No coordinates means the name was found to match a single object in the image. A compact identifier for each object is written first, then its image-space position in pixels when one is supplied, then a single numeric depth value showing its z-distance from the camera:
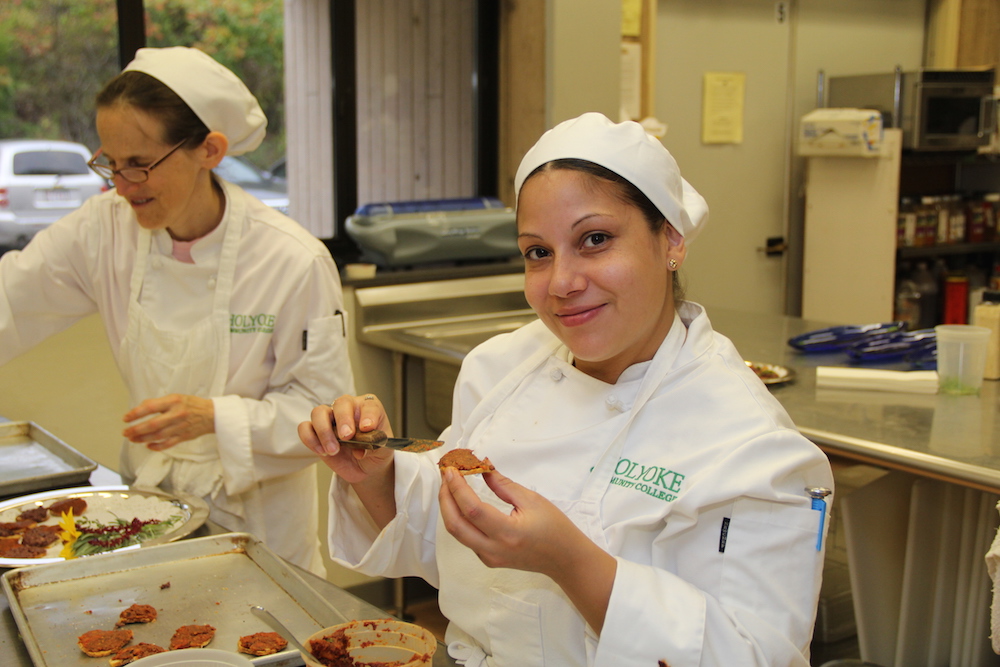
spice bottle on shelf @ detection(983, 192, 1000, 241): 5.26
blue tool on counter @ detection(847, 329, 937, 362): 2.72
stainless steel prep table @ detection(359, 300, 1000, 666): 2.19
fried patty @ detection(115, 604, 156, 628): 1.33
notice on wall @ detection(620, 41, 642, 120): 4.06
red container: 4.94
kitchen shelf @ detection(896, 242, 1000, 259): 4.90
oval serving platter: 1.71
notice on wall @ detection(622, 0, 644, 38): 4.02
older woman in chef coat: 1.94
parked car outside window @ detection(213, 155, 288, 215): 3.59
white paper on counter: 2.46
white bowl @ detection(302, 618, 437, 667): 1.17
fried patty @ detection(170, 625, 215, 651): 1.26
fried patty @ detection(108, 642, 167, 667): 1.21
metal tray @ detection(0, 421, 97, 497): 1.89
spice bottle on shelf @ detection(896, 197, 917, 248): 4.90
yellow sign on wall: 4.66
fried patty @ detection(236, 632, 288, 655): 1.23
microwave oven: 4.62
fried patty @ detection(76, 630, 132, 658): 1.24
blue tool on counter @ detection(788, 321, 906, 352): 2.90
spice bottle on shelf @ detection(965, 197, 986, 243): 5.24
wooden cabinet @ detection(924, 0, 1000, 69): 5.24
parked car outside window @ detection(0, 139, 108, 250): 3.10
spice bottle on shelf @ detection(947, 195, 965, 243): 5.15
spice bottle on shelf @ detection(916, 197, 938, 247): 4.98
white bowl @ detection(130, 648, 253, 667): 1.09
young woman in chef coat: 1.10
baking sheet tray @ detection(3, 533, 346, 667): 1.31
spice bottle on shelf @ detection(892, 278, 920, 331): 4.96
